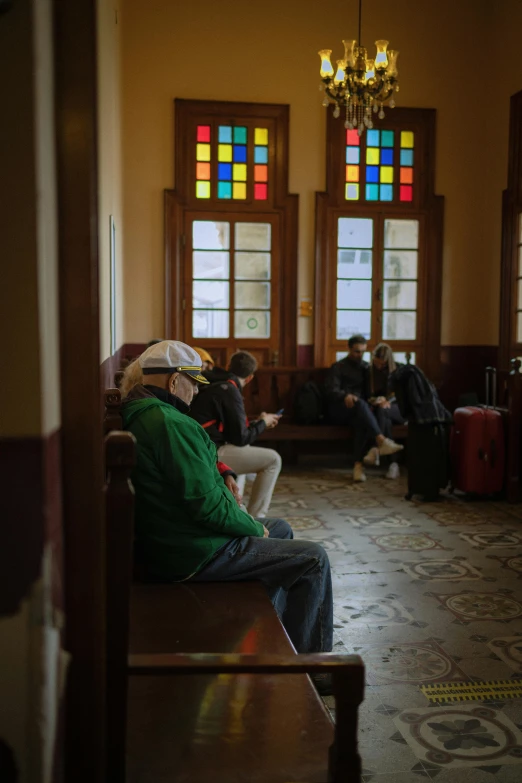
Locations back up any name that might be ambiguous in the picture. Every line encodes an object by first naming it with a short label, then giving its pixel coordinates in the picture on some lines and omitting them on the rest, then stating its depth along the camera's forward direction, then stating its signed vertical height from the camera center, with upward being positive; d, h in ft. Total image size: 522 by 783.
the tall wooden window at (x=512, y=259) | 24.93 +2.26
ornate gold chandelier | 20.48 +6.84
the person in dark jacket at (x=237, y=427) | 14.12 -2.10
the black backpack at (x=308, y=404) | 23.62 -2.64
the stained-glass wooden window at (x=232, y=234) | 25.29 +3.04
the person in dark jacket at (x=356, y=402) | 22.31 -2.50
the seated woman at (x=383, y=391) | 23.21 -2.18
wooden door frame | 3.74 -0.35
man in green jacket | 7.59 -2.16
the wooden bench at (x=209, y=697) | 4.51 -2.93
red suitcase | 18.56 -3.20
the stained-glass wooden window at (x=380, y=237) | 26.00 +3.06
